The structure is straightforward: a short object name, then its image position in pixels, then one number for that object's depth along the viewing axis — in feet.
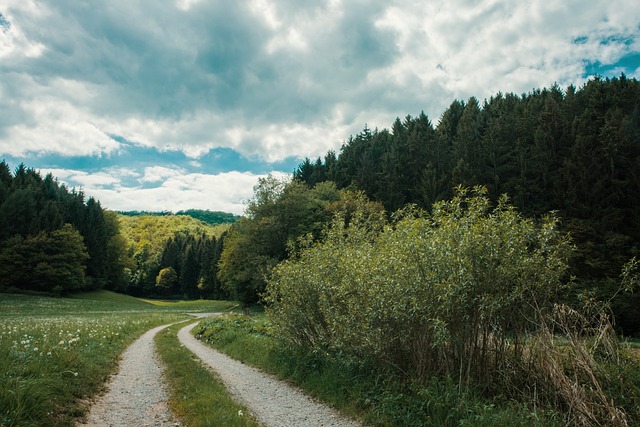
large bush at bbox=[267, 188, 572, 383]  23.94
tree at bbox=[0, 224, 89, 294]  196.49
